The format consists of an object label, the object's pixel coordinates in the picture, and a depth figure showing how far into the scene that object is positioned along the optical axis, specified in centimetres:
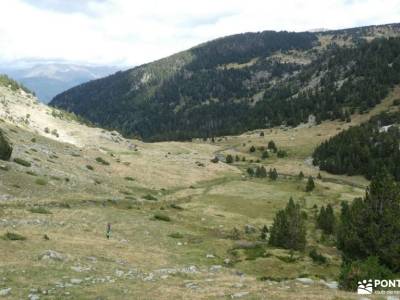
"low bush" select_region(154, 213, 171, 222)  5259
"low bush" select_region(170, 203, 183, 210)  6520
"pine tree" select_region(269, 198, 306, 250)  4509
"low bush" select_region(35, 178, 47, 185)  5909
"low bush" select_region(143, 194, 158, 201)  7019
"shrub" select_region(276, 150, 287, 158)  16092
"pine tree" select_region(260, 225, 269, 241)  5165
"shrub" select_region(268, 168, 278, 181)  11169
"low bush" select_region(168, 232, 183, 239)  4450
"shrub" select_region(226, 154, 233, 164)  14538
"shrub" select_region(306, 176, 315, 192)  9844
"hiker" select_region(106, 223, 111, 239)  3941
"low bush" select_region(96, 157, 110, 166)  9514
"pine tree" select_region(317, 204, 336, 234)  6310
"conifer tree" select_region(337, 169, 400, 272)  3550
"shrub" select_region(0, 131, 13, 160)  6372
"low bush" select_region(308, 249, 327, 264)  3954
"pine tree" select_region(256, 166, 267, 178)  11575
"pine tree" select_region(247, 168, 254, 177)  11856
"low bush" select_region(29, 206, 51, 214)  4484
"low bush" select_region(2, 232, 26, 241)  3250
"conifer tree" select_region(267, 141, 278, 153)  17115
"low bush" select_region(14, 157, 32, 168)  6681
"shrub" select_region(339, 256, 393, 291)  2423
